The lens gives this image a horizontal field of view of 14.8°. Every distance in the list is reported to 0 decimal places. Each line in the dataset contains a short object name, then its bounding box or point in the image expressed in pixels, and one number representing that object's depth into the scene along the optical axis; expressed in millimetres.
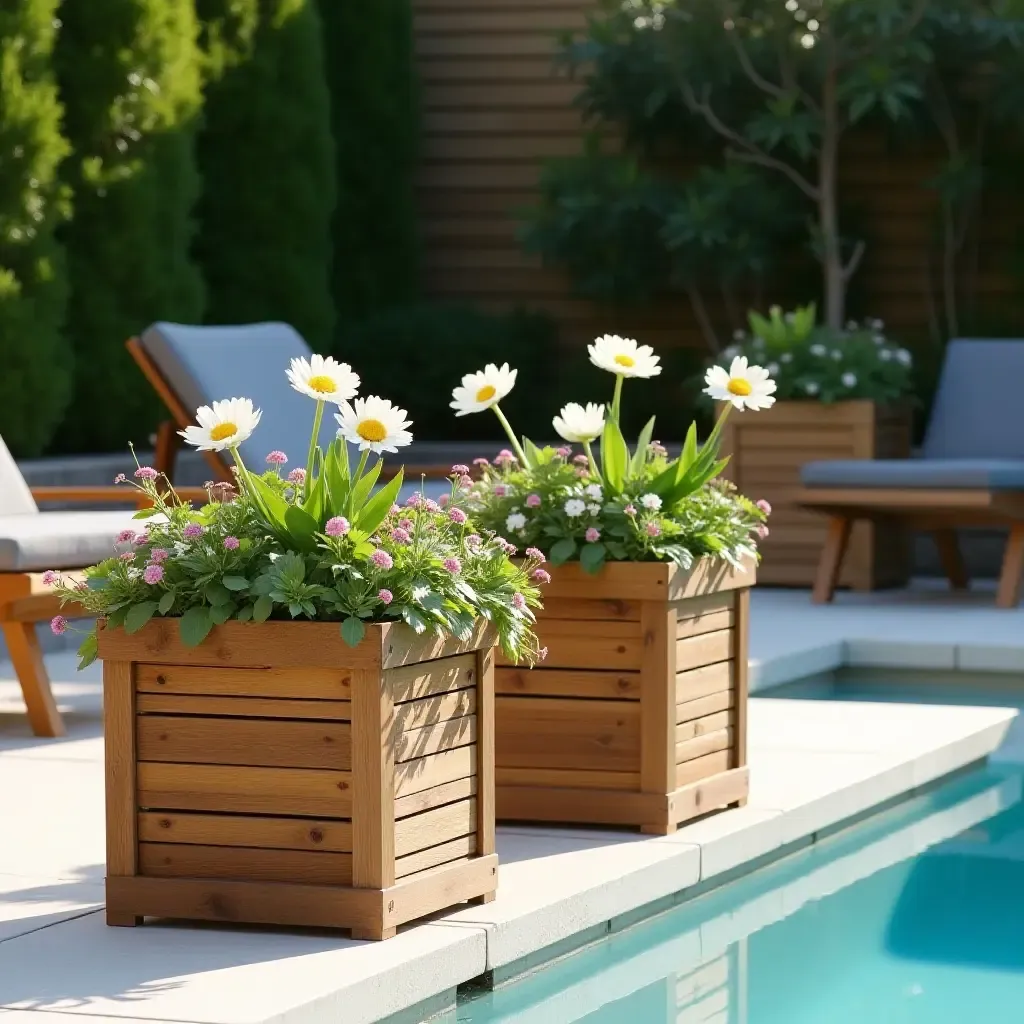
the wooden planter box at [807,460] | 14381
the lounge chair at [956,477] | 13015
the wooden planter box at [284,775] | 5097
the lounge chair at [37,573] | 8369
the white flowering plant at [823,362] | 14340
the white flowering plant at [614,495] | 6383
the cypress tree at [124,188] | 14048
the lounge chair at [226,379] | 10893
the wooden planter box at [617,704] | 6445
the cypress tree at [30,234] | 13050
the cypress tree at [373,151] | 17793
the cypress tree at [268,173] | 16212
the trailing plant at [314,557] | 5138
